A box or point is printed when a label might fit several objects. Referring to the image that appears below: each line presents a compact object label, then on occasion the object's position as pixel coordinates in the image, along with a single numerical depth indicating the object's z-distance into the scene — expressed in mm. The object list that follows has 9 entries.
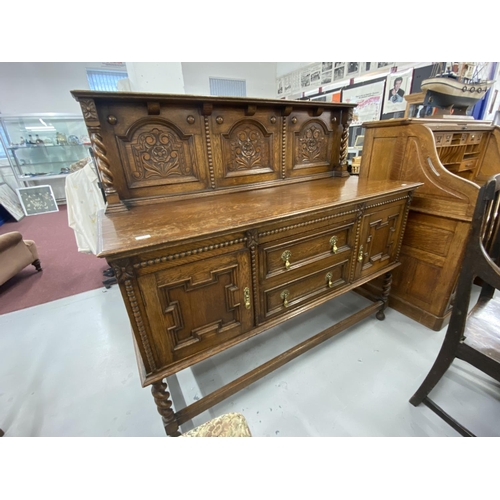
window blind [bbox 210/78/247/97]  5414
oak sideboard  886
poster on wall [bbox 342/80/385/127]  3527
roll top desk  1559
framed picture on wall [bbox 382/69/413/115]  3145
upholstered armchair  2463
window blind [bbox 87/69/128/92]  5705
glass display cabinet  5133
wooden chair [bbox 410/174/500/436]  942
